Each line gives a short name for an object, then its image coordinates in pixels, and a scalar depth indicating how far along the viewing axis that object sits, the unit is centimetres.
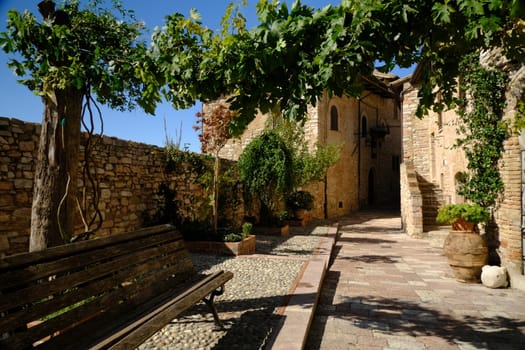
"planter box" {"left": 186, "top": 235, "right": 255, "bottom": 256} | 662
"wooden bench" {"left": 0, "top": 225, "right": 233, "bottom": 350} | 183
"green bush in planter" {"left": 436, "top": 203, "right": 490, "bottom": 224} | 555
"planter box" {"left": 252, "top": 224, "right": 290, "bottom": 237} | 1023
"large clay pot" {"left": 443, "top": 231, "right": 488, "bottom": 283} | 536
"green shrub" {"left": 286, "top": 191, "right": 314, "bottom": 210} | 1295
